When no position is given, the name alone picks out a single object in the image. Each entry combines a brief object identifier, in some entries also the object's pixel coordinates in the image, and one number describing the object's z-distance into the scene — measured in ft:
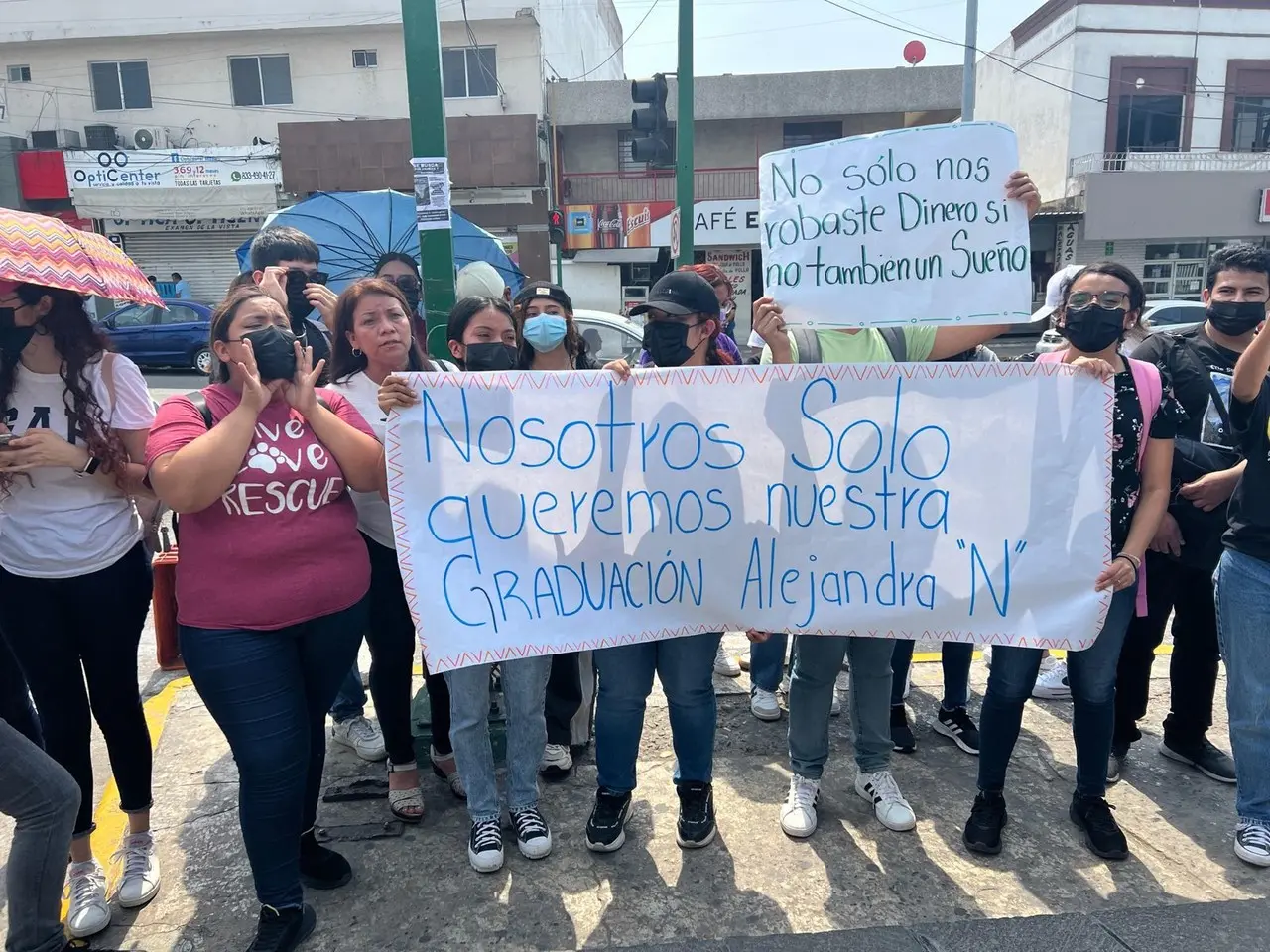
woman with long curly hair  8.09
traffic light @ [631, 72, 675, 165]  25.67
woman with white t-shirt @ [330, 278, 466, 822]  9.51
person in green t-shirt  9.80
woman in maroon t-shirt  7.53
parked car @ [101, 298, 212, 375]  50.62
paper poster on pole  12.44
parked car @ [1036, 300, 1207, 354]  51.47
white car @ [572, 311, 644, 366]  27.37
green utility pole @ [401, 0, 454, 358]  12.03
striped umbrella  7.34
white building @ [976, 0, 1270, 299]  71.15
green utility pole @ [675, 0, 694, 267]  23.67
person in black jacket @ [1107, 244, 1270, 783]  9.95
